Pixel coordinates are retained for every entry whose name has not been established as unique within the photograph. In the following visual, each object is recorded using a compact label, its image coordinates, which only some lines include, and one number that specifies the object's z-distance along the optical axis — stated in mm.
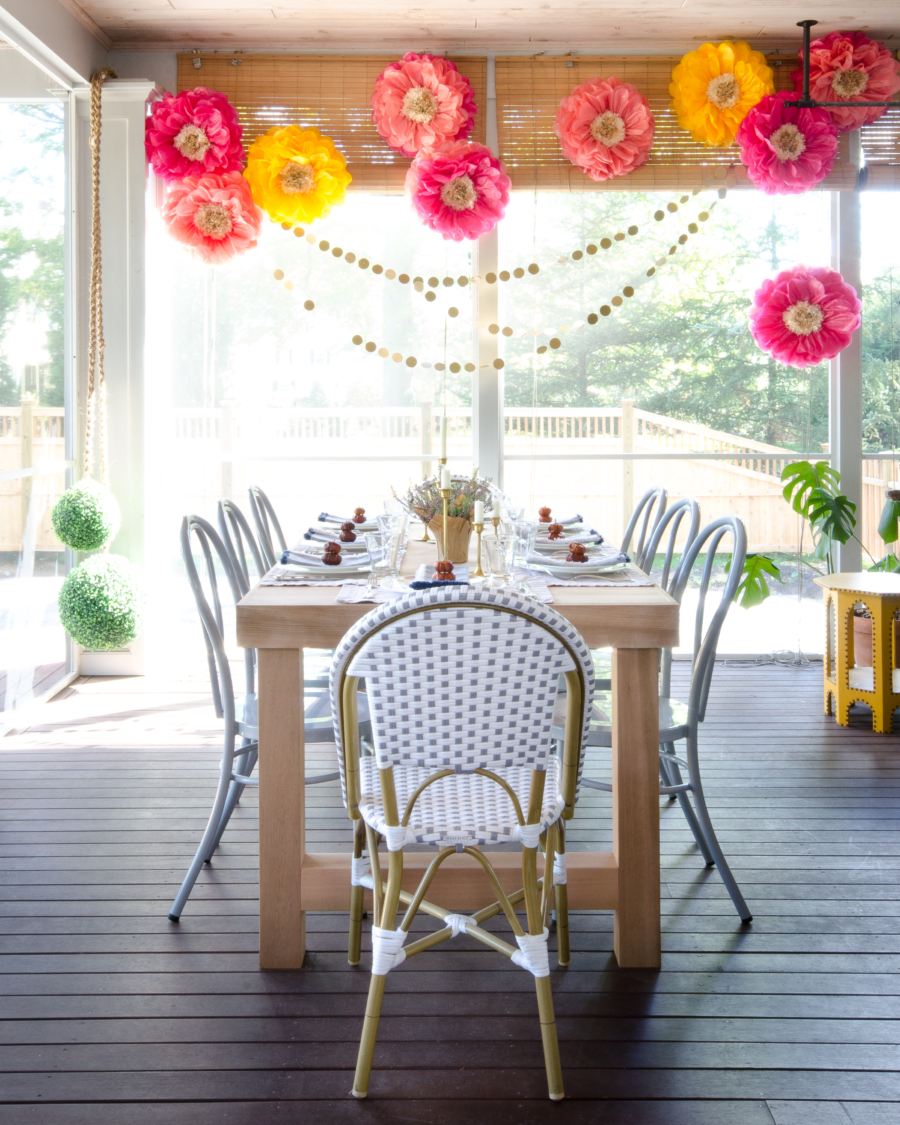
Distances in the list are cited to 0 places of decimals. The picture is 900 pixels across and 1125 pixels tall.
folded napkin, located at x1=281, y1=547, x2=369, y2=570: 2668
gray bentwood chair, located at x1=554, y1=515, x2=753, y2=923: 2438
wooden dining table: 2166
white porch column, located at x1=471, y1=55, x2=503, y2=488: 4727
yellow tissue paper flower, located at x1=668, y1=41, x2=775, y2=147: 4402
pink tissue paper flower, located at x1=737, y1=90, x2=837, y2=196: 4406
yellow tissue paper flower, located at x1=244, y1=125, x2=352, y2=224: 4414
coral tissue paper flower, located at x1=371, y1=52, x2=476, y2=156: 4359
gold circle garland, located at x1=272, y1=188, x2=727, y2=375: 4727
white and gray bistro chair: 1682
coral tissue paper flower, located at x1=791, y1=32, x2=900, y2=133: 4383
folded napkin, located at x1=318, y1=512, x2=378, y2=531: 3530
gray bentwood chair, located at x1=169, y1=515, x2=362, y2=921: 2463
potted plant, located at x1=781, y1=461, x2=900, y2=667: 4258
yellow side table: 3779
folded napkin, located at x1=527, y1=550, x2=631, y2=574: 2646
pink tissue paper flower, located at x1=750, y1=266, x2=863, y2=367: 4543
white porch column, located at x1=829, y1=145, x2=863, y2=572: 4773
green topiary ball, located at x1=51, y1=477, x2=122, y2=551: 4086
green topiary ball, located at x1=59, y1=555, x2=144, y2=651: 4027
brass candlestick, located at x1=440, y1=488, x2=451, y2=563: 2557
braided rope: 4391
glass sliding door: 3725
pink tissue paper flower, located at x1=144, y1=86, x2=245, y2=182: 4359
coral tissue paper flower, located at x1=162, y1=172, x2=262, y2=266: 4375
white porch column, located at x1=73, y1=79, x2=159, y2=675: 4449
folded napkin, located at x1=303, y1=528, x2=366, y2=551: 2994
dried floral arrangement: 2734
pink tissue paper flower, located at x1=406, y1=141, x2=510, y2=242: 4383
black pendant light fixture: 4270
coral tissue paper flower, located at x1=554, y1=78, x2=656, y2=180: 4410
